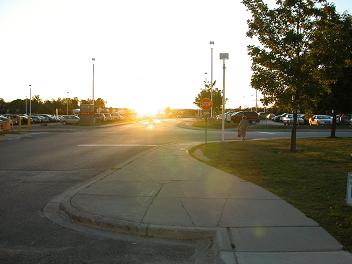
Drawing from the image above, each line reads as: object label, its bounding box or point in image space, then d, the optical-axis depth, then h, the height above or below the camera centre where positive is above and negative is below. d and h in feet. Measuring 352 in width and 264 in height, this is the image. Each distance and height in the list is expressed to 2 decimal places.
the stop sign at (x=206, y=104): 82.50 +0.73
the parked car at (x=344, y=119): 202.80 -3.43
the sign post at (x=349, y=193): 25.53 -4.29
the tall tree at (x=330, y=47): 59.72 +7.67
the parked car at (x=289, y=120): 200.97 -4.15
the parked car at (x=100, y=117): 237.25 -5.15
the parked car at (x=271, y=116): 296.71 -3.90
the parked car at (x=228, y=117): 218.67 -3.68
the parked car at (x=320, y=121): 192.93 -4.19
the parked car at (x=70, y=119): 227.87 -6.44
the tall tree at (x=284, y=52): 61.00 +7.31
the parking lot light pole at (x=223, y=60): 83.66 +8.23
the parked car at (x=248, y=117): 206.49 -3.28
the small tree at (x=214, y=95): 267.18 +7.64
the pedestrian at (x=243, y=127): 91.25 -3.42
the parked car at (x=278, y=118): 253.85 -4.52
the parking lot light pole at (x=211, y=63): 180.65 +16.75
